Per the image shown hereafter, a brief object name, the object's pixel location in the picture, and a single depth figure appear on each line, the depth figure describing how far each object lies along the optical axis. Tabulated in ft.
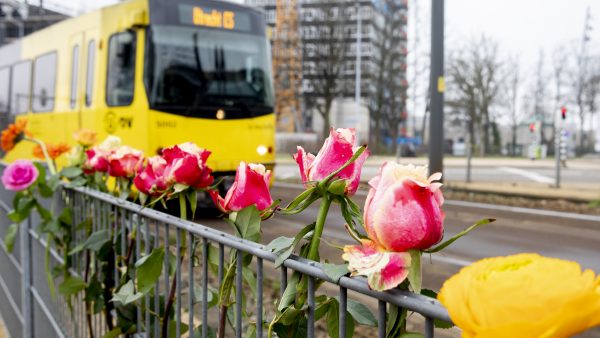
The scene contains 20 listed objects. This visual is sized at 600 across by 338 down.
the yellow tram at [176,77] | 31.50
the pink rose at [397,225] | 2.62
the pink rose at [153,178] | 5.26
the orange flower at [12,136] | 10.60
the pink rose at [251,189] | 3.97
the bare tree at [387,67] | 153.69
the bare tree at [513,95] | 158.71
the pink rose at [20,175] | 8.80
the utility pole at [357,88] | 141.52
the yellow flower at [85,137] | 9.06
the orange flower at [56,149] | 10.03
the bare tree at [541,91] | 162.71
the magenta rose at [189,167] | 4.94
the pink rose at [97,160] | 7.72
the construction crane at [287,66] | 141.77
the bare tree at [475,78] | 149.48
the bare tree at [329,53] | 137.28
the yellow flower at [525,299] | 1.77
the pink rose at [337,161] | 3.30
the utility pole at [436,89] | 44.75
